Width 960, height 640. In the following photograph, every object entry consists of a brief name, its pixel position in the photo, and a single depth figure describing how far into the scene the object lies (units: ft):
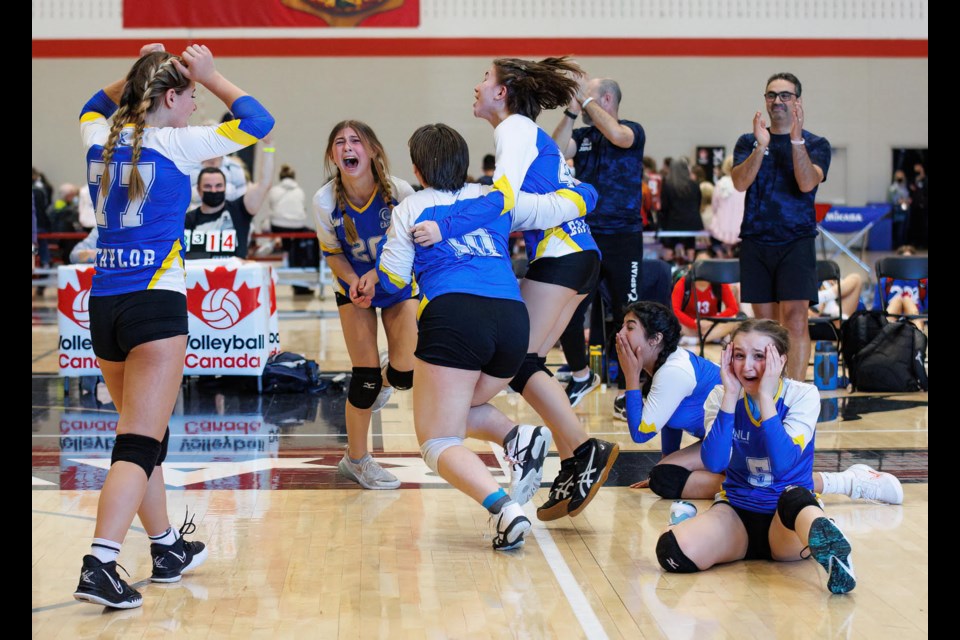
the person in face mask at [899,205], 63.26
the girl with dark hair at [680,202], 49.57
